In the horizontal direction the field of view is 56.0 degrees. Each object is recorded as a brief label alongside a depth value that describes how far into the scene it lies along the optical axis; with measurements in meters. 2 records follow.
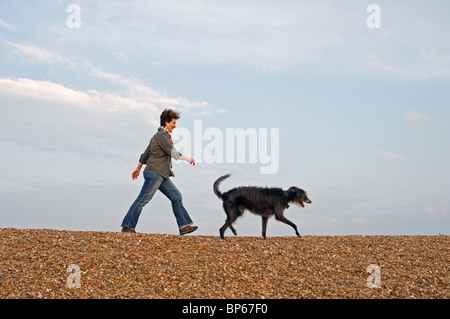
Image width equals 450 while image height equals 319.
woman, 10.21
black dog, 9.89
